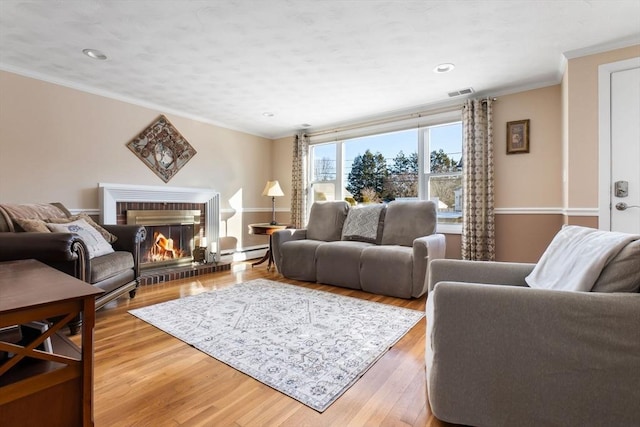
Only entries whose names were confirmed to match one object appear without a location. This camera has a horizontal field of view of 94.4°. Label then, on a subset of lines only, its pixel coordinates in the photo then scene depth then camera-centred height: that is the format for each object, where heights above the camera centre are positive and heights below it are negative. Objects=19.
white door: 2.49 +0.49
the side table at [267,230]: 4.35 -0.28
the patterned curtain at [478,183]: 3.48 +0.31
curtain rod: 3.85 +1.33
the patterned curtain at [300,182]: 5.20 +0.50
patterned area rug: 1.56 -0.87
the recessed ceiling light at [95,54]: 2.59 +1.41
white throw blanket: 1.08 -0.21
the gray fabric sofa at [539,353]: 0.96 -0.50
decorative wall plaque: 3.85 +0.86
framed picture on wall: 3.38 +0.84
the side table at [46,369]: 0.92 -0.54
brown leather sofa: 1.92 -0.27
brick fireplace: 3.53 -0.09
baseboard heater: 4.90 -0.74
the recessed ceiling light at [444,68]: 2.89 +1.41
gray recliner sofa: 2.92 -0.41
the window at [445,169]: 3.89 +0.54
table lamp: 4.91 +0.35
